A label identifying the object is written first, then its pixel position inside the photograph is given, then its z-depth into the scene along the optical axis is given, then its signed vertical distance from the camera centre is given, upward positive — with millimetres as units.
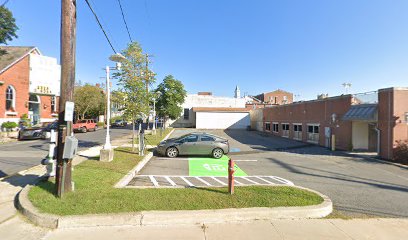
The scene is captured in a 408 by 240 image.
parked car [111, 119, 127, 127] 44688 -773
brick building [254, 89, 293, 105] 77812 +9056
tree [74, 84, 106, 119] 41719 +3805
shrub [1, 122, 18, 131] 22734 -704
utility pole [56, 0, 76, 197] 5652 +905
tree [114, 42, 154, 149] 13156 +2180
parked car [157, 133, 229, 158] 13086 -1380
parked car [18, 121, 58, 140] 19703 -1253
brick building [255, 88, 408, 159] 13375 +310
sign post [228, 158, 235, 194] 5723 -1402
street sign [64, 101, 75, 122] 5598 +193
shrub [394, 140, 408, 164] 12749 -1442
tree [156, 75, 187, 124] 37781 +3726
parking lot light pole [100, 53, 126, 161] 9797 -1273
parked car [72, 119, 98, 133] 29328 -870
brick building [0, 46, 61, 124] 25219 +3993
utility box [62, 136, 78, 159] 5430 -673
